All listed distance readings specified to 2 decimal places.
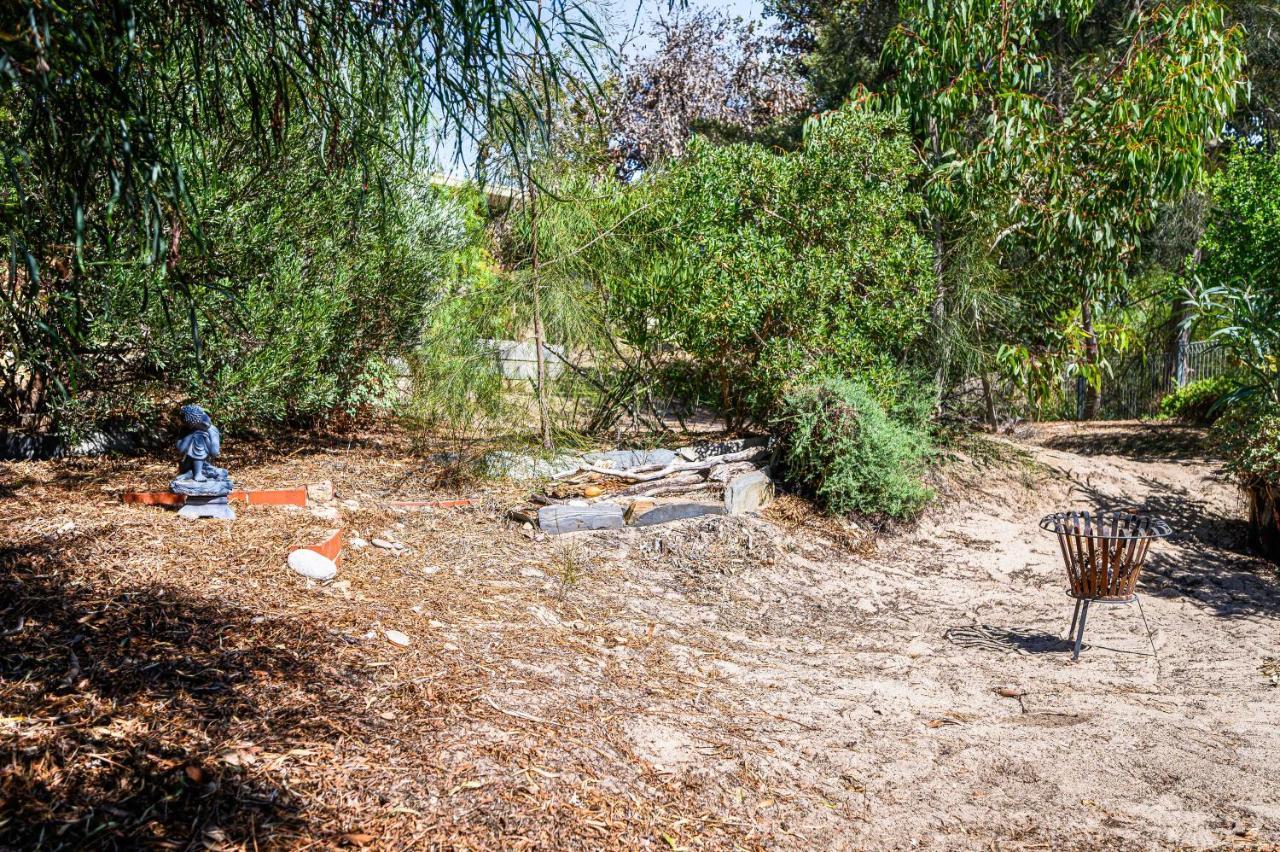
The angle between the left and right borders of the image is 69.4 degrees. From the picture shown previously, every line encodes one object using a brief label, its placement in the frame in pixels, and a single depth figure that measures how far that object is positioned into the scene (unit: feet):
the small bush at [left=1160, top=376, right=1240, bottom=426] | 34.01
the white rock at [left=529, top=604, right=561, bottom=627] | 14.38
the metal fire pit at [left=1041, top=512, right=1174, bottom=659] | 15.56
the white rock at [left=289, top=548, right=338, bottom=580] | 13.42
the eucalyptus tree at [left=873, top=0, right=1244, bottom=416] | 24.86
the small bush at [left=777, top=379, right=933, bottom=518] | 21.93
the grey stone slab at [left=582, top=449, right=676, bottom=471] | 22.41
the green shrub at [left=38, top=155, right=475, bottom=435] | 16.94
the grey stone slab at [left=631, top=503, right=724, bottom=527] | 20.03
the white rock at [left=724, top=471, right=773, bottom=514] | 21.09
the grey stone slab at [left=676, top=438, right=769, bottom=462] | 23.17
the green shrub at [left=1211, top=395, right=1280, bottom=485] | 21.17
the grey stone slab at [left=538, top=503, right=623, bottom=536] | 19.13
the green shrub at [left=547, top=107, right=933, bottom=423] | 23.25
